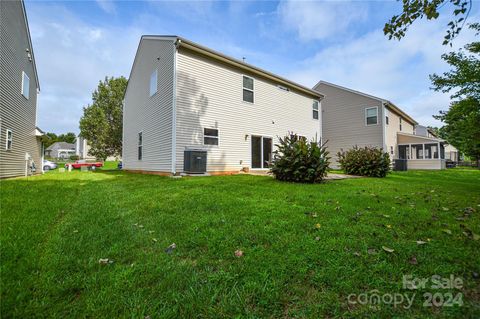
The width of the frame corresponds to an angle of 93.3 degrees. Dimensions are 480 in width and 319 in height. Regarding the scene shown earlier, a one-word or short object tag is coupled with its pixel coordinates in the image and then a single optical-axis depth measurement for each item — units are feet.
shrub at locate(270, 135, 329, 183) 23.57
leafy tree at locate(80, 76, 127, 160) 83.76
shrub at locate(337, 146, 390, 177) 33.76
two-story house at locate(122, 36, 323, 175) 30.96
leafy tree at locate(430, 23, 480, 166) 26.99
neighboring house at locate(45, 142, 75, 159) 171.55
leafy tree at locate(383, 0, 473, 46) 10.62
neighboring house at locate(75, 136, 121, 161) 131.88
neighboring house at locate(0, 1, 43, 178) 28.99
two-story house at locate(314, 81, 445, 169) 58.39
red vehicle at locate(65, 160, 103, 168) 65.46
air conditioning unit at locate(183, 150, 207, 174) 29.58
